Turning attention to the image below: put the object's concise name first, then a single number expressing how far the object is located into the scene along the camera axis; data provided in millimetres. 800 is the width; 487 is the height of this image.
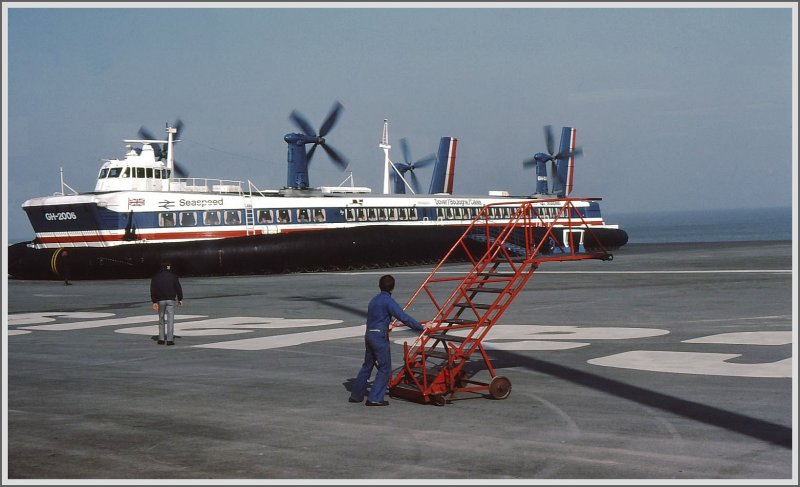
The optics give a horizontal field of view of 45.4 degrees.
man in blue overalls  11281
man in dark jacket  17562
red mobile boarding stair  11398
